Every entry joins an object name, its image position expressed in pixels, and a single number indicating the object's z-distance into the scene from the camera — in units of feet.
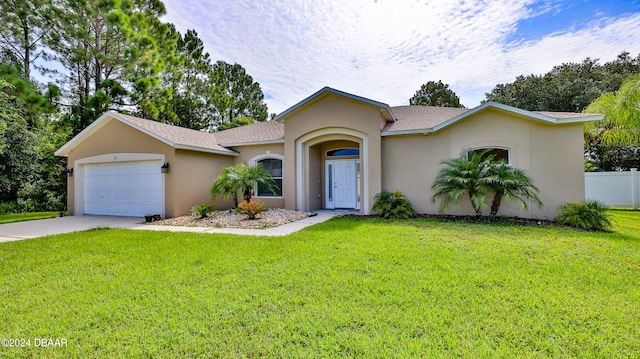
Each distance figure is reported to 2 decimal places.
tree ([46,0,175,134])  54.65
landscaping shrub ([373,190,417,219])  34.37
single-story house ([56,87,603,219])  31.53
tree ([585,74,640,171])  35.63
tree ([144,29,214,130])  73.46
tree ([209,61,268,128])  91.20
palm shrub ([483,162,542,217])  29.40
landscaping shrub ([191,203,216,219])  36.01
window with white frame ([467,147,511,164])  33.30
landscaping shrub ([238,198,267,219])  34.09
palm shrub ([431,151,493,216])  30.35
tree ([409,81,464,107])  96.99
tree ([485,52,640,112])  70.69
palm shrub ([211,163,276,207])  35.68
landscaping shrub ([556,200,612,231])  26.81
